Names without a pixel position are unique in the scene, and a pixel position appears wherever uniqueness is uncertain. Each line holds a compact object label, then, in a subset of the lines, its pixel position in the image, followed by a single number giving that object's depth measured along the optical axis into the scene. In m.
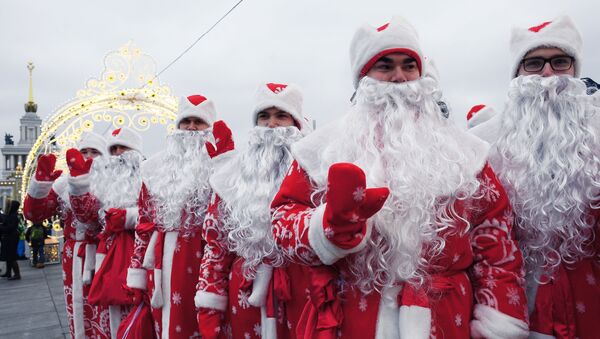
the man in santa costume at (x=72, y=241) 4.52
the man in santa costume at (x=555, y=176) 1.93
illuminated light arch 8.12
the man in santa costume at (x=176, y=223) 3.12
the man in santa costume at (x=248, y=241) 2.49
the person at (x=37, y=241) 11.12
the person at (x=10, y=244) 10.38
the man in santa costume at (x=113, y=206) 3.95
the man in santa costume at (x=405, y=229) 1.67
